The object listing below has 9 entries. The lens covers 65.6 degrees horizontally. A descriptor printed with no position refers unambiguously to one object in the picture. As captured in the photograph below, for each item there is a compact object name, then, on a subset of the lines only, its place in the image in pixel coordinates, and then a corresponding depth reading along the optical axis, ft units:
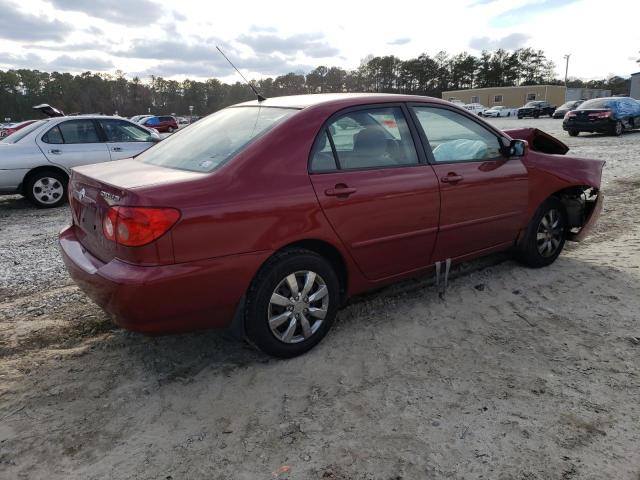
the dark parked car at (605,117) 59.62
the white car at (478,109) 181.72
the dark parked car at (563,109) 116.41
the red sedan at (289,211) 8.76
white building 191.42
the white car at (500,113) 176.35
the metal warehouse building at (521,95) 234.79
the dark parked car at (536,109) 144.05
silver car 25.67
